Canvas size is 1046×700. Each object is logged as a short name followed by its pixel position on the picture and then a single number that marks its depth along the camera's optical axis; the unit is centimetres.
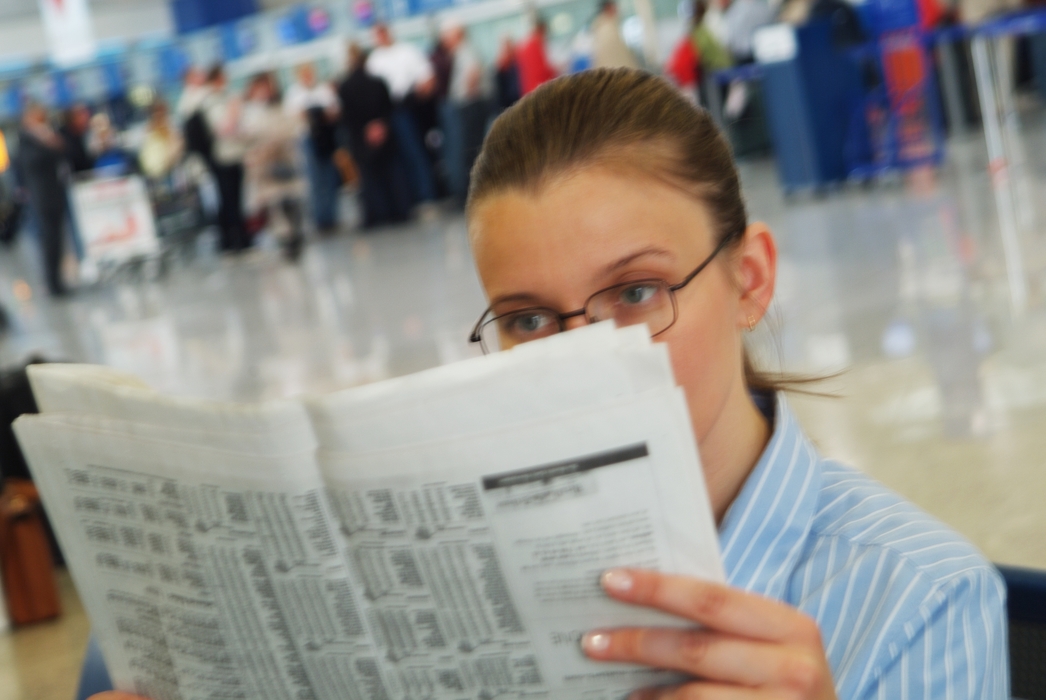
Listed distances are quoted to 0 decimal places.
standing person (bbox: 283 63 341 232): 1279
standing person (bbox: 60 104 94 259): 1330
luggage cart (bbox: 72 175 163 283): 1087
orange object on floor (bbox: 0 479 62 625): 325
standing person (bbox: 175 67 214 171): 1132
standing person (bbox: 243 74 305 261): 1095
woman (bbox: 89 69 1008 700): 85
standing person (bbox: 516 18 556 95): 1146
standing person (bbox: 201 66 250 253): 1134
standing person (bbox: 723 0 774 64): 1061
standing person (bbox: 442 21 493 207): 1197
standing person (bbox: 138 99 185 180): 1193
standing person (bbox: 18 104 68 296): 1060
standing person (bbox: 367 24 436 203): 1223
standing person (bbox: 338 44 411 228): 1159
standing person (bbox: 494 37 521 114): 1226
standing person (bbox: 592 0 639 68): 1017
